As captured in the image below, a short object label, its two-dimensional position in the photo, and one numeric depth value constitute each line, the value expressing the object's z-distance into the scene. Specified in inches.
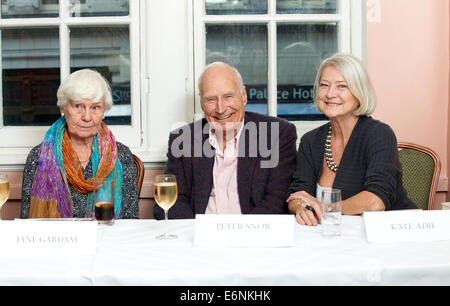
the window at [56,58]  100.2
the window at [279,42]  101.0
